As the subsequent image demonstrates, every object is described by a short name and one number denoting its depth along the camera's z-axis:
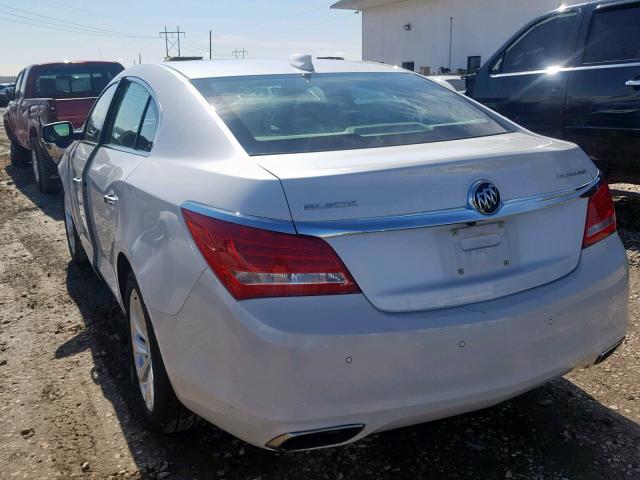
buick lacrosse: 2.13
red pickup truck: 9.48
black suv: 5.77
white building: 20.05
